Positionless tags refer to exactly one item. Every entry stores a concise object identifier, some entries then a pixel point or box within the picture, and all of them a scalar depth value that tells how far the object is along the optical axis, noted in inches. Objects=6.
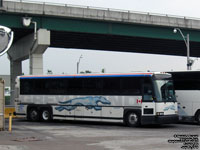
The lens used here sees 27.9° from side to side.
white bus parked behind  919.0
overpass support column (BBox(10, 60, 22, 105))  1908.2
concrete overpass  1434.5
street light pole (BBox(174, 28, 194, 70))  1564.5
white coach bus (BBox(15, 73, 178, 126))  832.3
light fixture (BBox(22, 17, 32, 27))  1397.3
